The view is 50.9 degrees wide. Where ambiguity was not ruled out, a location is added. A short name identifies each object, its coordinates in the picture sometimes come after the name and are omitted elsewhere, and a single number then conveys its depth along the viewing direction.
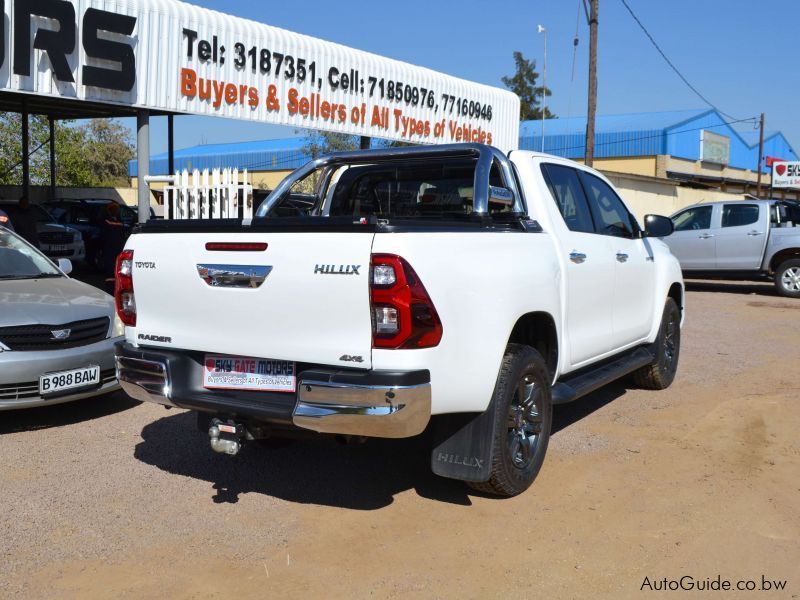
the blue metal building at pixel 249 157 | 49.25
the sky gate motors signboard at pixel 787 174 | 48.97
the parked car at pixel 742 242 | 16.56
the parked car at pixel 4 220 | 10.46
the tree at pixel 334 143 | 40.47
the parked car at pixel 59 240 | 16.98
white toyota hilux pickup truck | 3.73
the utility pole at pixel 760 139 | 48.62
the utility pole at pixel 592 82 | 22.02
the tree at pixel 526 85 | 69.69
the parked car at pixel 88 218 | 18.96
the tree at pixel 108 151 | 64.25
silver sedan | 5.81
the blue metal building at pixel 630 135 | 41.62
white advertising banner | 10.38
